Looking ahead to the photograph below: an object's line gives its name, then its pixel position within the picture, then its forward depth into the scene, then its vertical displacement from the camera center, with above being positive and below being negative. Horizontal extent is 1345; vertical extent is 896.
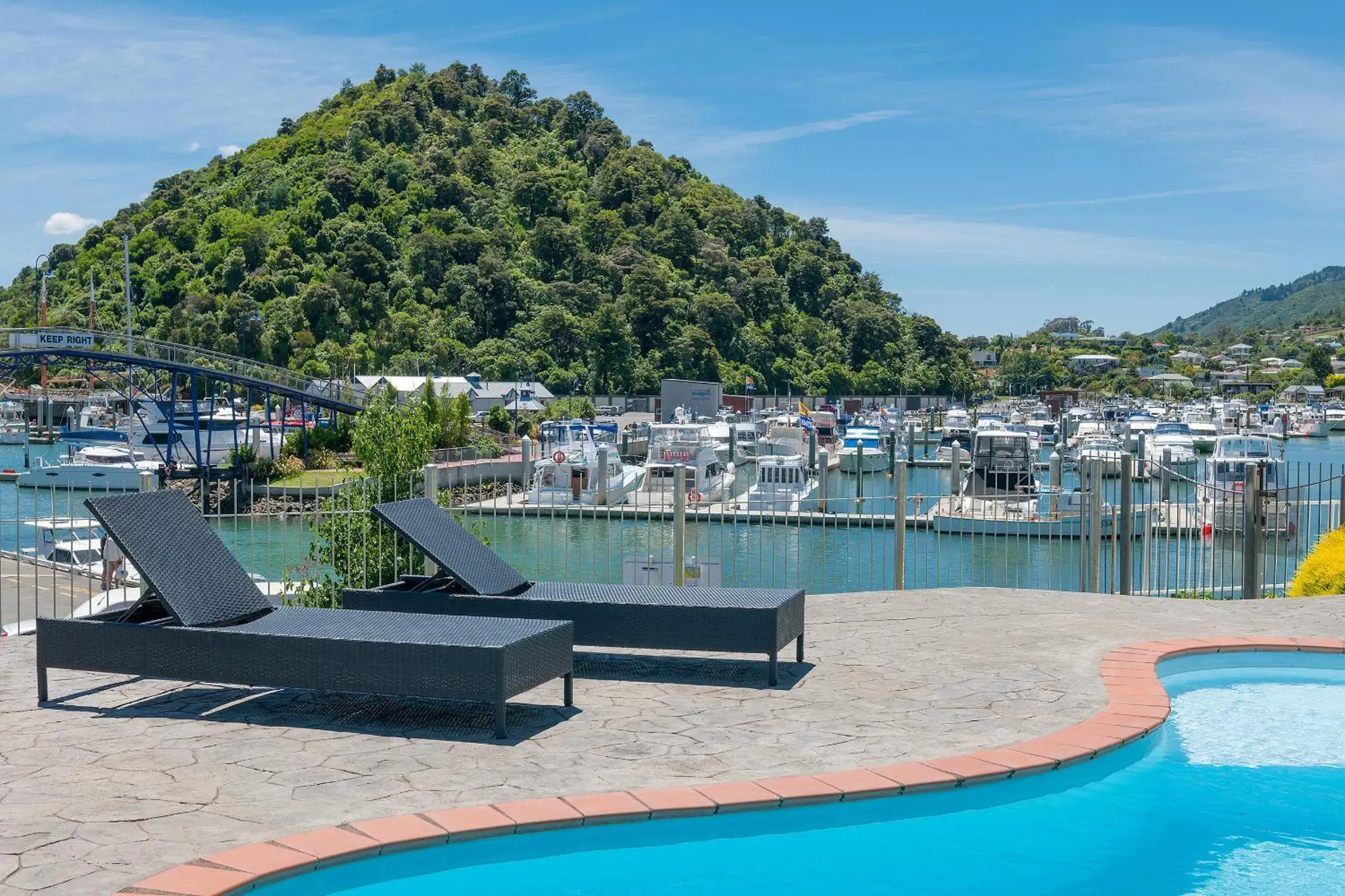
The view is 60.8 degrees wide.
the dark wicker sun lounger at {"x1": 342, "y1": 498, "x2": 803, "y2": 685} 6.53 -1.13
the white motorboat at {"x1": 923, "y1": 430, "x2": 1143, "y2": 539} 27.05 -1.90
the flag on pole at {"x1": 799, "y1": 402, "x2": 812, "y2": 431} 59.16 -0.27
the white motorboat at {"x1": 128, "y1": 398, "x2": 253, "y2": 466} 44.84 -0.84
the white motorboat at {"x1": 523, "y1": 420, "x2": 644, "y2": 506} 32.44 -1.80
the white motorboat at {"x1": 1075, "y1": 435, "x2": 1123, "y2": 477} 42.50 -1.36
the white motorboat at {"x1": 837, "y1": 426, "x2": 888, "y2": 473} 51.25 -1.78
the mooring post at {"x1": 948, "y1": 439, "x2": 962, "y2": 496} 30.19 -1.69
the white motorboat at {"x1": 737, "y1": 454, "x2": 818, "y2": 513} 34.62 -2.10
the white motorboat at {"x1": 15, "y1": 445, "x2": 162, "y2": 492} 39.97 -2.01
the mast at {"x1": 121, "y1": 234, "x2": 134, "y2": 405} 66.64 +8.96
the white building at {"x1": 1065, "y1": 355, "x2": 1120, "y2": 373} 185.50 +8.09
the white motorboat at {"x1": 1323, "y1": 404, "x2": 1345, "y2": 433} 93.94 -0.47
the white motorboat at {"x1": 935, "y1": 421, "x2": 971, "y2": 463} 60.13 -1.31
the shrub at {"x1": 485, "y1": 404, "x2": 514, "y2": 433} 53.69 -0.36
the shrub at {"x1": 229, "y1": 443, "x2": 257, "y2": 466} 43.75 -1.69
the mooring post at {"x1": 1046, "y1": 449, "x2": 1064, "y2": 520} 32.90 -1.81
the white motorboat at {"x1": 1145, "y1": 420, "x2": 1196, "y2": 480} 41.22 -1.35
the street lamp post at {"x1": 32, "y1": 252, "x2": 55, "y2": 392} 74.62 +7.30
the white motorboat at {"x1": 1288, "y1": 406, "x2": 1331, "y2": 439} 90.38 -1.10
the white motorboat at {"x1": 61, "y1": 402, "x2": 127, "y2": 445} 59.78 -0.91
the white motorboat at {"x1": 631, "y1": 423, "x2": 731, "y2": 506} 35.47 -1.59
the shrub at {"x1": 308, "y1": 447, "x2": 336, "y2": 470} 44.44 -1.85
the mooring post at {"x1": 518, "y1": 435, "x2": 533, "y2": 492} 33.03 -1.12
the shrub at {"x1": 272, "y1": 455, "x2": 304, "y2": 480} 43.50 -2.12
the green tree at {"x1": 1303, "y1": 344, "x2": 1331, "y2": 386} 149.62 +6.44
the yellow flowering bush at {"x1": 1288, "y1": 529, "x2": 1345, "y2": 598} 10.59 -1.48
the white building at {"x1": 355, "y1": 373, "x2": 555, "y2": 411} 56.72 +1.32
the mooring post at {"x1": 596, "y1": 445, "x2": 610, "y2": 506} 31.91 -1.78
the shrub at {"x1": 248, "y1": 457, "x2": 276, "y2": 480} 43.50 -2.17
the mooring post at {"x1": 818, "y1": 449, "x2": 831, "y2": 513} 23.58 -1.36
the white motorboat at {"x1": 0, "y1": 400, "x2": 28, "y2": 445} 70.44 -0.76
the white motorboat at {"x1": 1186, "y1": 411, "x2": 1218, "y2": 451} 50.92 -0.95
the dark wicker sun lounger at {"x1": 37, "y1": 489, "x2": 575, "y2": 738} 5.43 -1.12
